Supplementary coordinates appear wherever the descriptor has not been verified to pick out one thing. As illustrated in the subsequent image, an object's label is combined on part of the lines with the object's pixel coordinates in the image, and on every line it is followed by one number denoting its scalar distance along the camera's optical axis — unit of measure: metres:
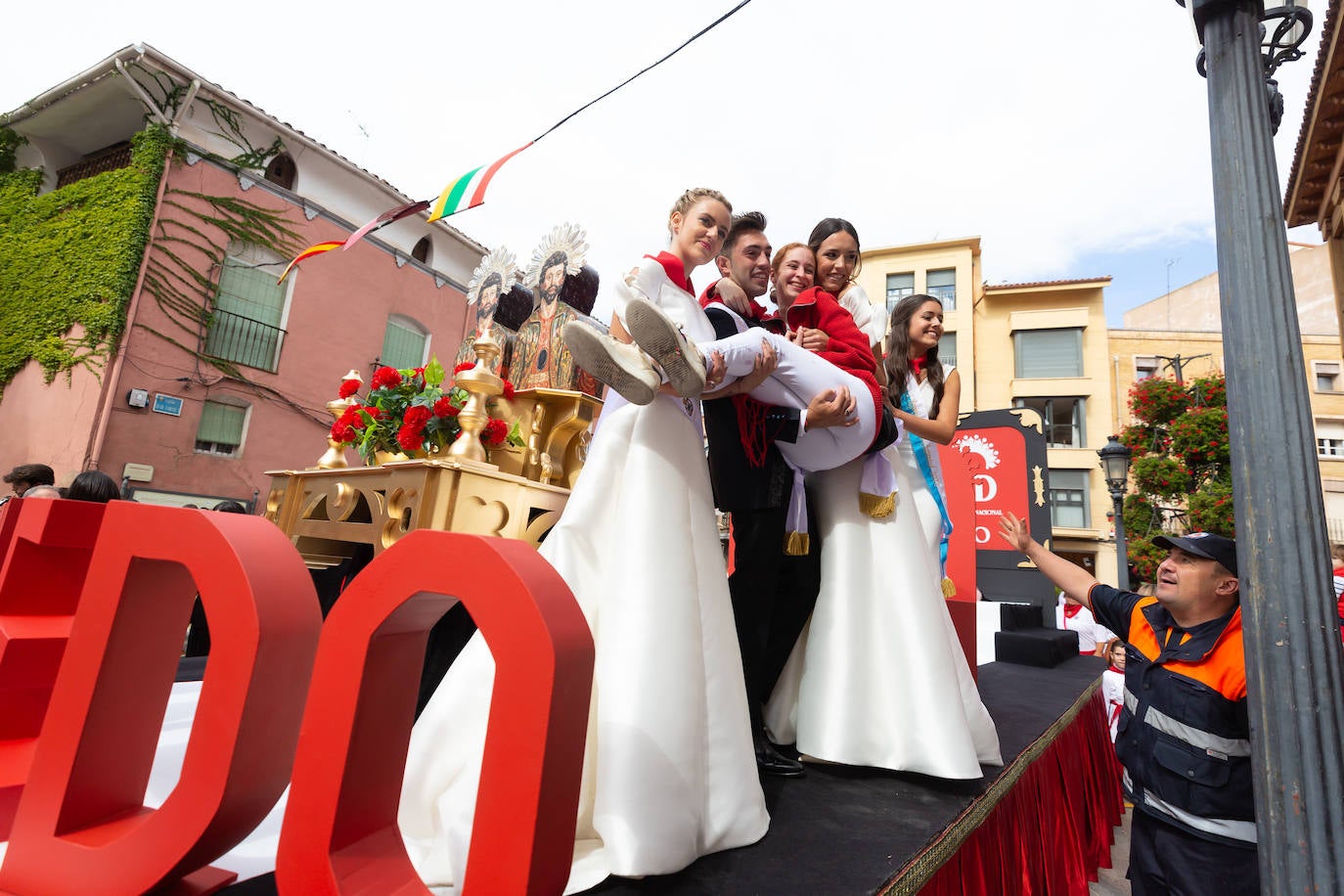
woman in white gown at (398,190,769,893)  1.25
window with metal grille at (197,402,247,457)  9.54
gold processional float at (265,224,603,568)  2.66
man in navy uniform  1.74
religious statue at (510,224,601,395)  3.55
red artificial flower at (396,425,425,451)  2.99
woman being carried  1.39
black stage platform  1.25
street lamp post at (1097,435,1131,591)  6.94
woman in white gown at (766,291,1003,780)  1.86
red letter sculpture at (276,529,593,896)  0.87
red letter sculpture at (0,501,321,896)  0.99
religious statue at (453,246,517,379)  3.96
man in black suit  1.85
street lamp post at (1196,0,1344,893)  1.28
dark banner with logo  7.33
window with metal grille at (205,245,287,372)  9.88
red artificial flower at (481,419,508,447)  2.97
